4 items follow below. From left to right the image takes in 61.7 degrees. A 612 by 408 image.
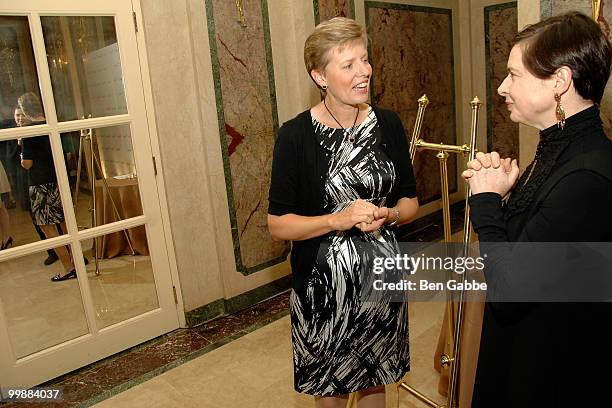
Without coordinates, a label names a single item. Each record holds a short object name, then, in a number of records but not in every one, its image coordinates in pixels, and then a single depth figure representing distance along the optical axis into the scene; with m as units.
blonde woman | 1.68
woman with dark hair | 1.10
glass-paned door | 2.70
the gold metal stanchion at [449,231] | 1.73
